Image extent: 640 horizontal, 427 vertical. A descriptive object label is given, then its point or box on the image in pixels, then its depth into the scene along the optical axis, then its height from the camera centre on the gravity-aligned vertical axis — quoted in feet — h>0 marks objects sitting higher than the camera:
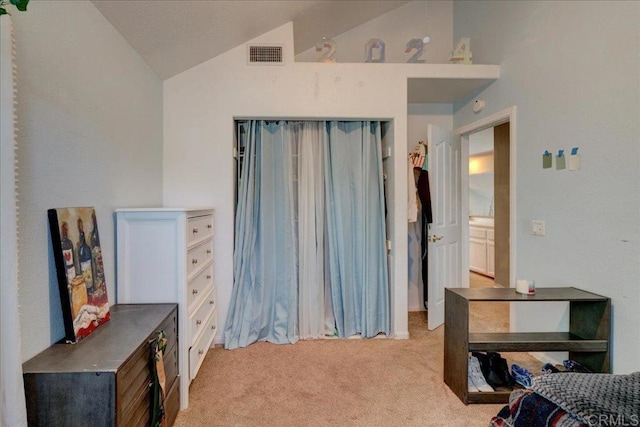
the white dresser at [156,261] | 5.52 -1.05
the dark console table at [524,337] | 5.68 -2.82
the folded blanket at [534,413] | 2.22 -1.79
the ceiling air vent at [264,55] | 8.11 +4.23
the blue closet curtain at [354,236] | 8.52 -0.96
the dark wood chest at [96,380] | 3.27 -2.05
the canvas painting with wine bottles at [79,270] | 4.00 -0.94
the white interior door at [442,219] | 9.07 -0.57
